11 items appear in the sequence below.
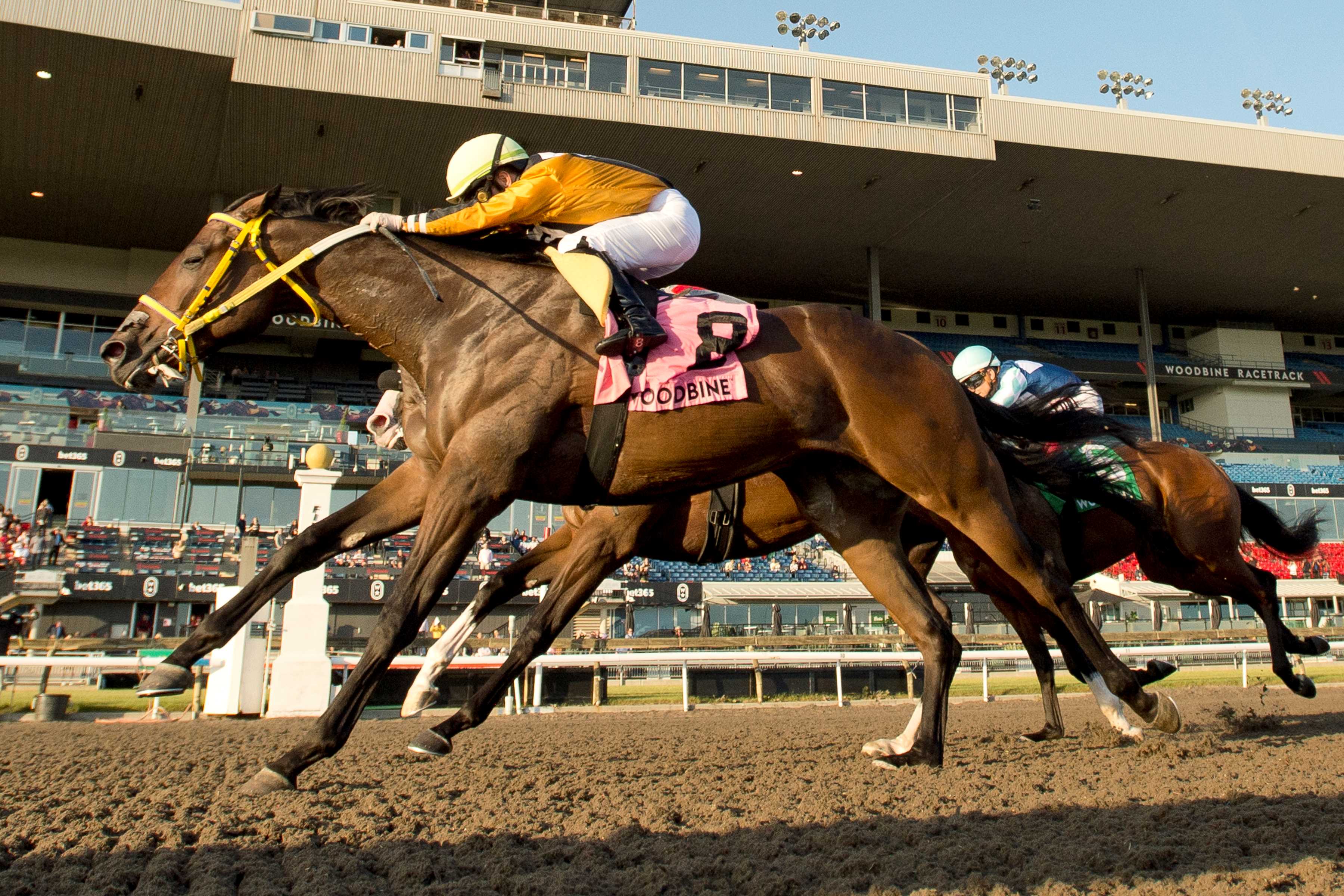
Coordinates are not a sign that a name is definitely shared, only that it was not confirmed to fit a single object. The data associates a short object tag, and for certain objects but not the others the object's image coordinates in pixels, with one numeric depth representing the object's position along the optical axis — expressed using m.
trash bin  8.18
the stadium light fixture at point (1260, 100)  34.34
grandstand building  22.97
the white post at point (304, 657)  8.59
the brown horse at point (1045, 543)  4.77
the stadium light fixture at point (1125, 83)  32.00
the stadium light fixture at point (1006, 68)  30.88
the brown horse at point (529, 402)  3.43
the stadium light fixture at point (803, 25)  29.70
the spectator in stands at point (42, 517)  20.70
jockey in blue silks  5.73
